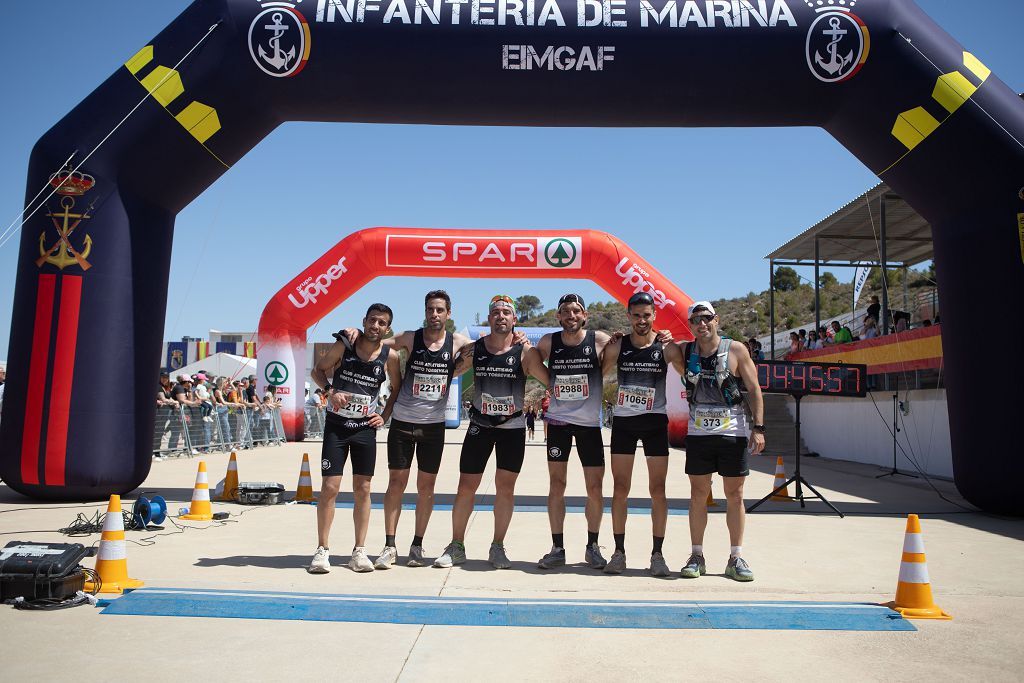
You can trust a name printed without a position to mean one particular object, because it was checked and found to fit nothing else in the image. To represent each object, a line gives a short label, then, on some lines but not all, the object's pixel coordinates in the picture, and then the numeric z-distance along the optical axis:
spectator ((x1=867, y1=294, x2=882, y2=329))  17.55
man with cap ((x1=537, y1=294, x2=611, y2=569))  5.60
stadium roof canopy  16.22
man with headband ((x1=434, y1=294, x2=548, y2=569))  5.58
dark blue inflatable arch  7.82
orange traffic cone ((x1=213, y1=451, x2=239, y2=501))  8.81
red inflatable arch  16.33
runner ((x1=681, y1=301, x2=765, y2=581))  5.46
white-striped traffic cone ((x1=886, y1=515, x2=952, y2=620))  4.50
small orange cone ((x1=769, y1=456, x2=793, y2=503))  9.25
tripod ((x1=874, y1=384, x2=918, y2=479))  14.59
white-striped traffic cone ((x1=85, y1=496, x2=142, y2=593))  4.70
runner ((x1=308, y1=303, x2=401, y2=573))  5.48
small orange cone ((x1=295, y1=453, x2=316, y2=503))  8.99
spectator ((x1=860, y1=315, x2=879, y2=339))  17.09
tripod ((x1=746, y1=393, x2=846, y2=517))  8.27
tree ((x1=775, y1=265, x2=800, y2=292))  80.81
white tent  32.67
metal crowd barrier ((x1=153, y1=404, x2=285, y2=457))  15.71
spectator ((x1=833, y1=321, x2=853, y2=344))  18.33
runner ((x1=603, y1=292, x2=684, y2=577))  5.52
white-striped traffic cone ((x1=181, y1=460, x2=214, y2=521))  7.44
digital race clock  9.18
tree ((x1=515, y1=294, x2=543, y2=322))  114.29
